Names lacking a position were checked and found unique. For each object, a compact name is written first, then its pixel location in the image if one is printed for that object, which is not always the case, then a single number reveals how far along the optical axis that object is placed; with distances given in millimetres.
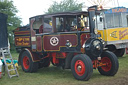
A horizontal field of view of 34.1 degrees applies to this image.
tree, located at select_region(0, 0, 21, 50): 20630
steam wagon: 6774
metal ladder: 7594
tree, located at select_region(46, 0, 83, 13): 30742
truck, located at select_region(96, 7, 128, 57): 11242
